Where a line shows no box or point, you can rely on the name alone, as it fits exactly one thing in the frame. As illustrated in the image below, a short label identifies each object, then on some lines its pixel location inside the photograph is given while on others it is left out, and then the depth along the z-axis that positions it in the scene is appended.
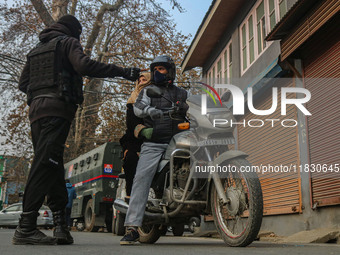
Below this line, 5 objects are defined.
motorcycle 4.25
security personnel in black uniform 4.73
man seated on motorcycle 4.97
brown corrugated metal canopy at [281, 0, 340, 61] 7.61
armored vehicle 15.20
